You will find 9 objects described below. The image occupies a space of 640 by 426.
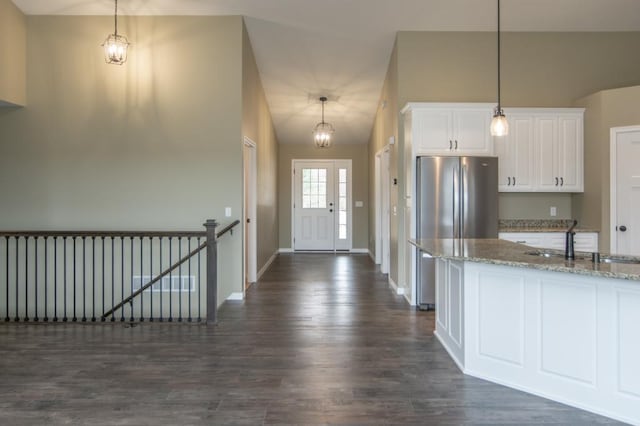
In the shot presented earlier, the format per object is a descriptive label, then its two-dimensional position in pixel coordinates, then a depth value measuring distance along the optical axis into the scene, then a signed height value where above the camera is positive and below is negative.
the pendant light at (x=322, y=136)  7.39 +1.35
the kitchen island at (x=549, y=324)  2.35 -0.72
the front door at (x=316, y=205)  9.91 +0.17
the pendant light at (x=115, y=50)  4.42 +1.75
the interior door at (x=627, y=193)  4.73 +0.21
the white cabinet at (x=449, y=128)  4.87 +0.98
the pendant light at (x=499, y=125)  3.37 +0.71
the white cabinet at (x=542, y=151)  5.09 +0.75
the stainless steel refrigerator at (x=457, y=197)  4.67 +0.17
